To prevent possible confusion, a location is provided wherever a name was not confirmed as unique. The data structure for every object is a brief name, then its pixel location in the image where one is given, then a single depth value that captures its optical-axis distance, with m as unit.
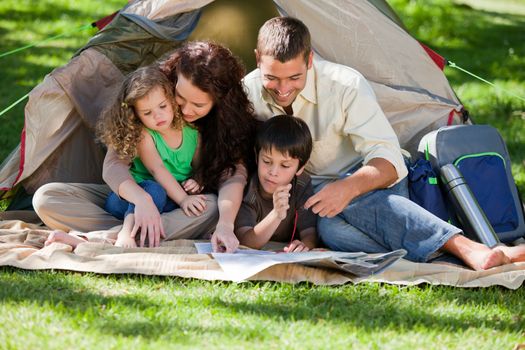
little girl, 6.93
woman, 6.91
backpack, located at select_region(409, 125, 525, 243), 7.36
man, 6.65
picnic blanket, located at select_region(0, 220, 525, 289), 6.17
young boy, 6.75
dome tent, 7.74
